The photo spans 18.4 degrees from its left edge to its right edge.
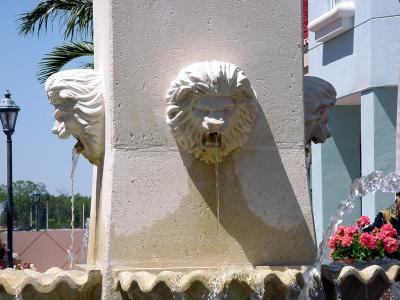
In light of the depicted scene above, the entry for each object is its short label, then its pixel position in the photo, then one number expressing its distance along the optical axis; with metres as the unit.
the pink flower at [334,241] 9.88
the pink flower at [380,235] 9.42
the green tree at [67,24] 18.39
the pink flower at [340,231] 10.02
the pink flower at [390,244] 9.33
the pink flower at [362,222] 10.84
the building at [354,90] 16.03
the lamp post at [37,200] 30.27
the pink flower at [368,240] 9.50
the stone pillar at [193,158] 5.89
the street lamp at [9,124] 17.13
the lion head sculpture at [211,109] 5.74
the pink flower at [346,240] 9.84
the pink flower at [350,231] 9.95
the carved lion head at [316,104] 6.33
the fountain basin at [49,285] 5.55
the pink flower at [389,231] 9.45
